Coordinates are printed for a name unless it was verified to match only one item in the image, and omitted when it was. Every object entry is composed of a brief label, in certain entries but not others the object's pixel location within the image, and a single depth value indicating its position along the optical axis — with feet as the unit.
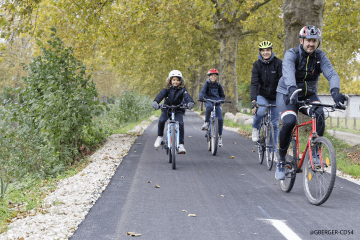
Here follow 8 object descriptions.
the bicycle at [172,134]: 25.64
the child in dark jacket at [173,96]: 27.40
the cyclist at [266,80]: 24.57
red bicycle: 14.58
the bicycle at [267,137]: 24.71
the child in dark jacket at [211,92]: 33.04
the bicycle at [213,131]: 31.17
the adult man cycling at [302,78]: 16.01
